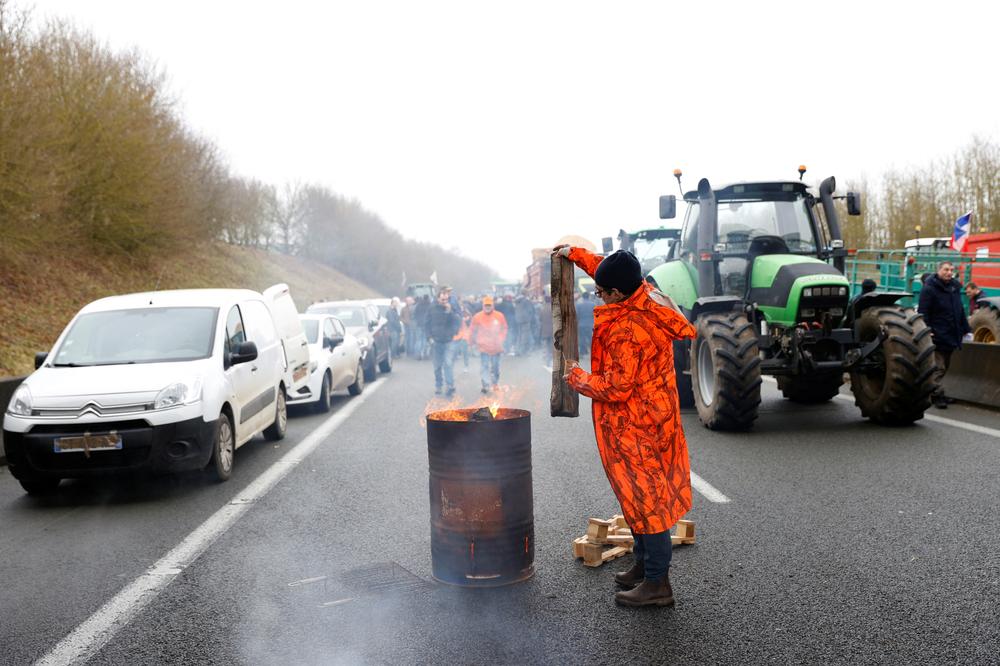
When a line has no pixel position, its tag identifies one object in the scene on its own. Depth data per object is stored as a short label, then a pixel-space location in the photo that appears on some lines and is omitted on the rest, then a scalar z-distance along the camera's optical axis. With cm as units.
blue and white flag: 2095
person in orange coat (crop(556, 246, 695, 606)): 466
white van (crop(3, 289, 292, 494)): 756
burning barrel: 505
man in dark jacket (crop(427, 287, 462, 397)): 1645
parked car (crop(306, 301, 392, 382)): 1936
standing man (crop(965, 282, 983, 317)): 1625
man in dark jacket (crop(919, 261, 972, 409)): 1210
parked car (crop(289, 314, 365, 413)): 1365
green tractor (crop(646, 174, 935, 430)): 1007
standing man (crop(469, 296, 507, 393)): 1598
